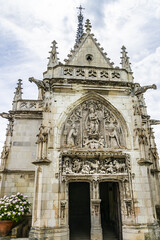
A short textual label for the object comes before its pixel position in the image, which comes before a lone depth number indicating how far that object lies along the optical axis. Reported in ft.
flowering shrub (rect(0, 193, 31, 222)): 24.49
